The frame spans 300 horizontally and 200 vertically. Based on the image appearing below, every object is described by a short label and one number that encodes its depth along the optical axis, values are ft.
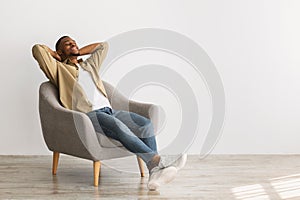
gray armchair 12.36
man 12.24
